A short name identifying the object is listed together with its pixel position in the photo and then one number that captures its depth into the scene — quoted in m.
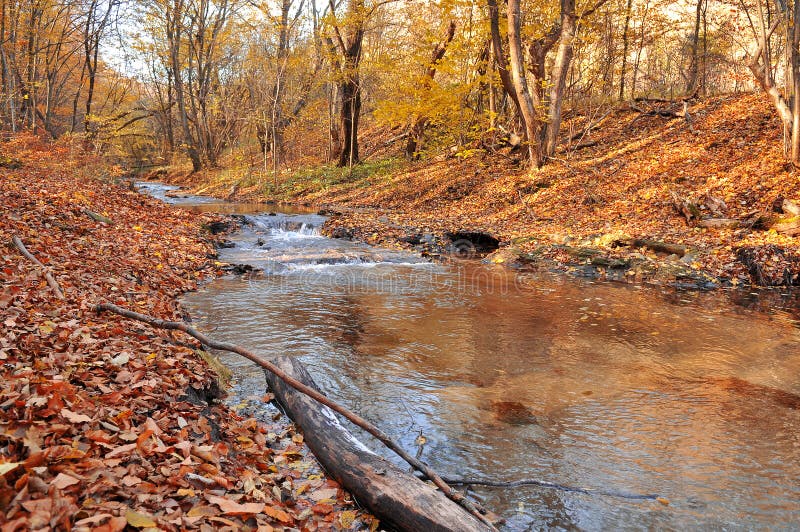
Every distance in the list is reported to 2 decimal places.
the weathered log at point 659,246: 11.59
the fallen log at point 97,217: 11.27
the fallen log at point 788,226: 10.80
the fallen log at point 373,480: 3.02
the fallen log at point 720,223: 11.91
